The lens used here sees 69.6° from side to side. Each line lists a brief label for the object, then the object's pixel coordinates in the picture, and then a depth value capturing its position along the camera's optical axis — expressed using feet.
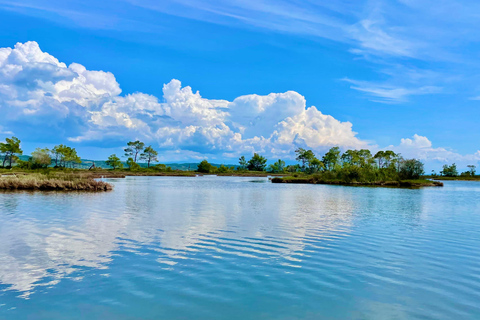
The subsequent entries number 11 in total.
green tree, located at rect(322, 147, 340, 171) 498.85
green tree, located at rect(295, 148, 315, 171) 557.33
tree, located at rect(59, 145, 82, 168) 417.69
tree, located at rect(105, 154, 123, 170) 494.18
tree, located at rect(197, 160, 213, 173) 593.83
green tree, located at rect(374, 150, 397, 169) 472.44
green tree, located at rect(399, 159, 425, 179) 304.71
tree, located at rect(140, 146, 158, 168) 539.29
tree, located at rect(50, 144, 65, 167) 413.18
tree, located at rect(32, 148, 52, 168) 355.81
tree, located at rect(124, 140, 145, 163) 536.01
